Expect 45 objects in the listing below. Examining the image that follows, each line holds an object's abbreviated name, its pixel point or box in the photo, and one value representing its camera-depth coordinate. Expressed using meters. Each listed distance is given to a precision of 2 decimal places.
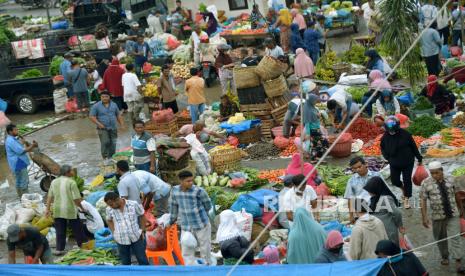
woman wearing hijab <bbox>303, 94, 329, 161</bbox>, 15.52
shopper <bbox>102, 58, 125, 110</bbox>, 20.59
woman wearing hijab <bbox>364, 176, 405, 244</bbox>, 10.20
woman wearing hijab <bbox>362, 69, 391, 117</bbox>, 17.20
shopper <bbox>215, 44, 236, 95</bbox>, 20.12
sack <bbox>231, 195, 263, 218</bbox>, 12.82
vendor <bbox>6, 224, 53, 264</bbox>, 10.98
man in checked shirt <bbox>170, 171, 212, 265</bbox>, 11.34
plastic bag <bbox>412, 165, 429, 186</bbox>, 12.75
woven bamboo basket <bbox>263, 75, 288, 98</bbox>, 18.02
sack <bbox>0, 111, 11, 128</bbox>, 19.37
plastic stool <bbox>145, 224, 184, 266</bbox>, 11.80
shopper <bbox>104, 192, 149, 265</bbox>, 11.16
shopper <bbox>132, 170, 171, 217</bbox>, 13.01
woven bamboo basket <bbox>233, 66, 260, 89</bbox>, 18.09
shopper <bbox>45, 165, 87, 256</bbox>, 12.76
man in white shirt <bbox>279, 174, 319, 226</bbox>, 11.38
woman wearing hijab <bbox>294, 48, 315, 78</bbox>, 20.34
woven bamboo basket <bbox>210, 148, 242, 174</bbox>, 15.70
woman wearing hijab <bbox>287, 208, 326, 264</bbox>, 10.44
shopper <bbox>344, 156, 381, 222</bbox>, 11.30
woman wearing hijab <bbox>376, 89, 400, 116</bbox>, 16.08
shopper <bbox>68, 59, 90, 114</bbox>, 21.25
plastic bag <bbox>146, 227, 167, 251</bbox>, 11.99
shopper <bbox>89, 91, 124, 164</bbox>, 16.61
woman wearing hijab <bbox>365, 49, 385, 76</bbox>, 18.61
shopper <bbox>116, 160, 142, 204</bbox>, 12.48
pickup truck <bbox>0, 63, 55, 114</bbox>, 22.91
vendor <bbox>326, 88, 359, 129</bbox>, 16.56
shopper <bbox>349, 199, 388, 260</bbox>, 9.75
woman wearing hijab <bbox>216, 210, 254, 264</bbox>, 10.36
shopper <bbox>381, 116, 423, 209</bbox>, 12.45
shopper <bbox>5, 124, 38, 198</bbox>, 15.54
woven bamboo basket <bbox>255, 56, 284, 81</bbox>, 18.08
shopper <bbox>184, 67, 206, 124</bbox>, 18.39
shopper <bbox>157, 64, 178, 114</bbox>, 19.02
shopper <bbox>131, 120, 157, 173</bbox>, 14.80
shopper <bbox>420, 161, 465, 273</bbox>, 10.67
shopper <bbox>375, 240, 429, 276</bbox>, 8.92
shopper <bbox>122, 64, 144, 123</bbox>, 19.50
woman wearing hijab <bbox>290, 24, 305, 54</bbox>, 23.27
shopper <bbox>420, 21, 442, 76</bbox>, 19.30
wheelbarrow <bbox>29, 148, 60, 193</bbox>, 15.65
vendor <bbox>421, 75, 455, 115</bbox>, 17.03
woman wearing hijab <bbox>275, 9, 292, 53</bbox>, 24.47
